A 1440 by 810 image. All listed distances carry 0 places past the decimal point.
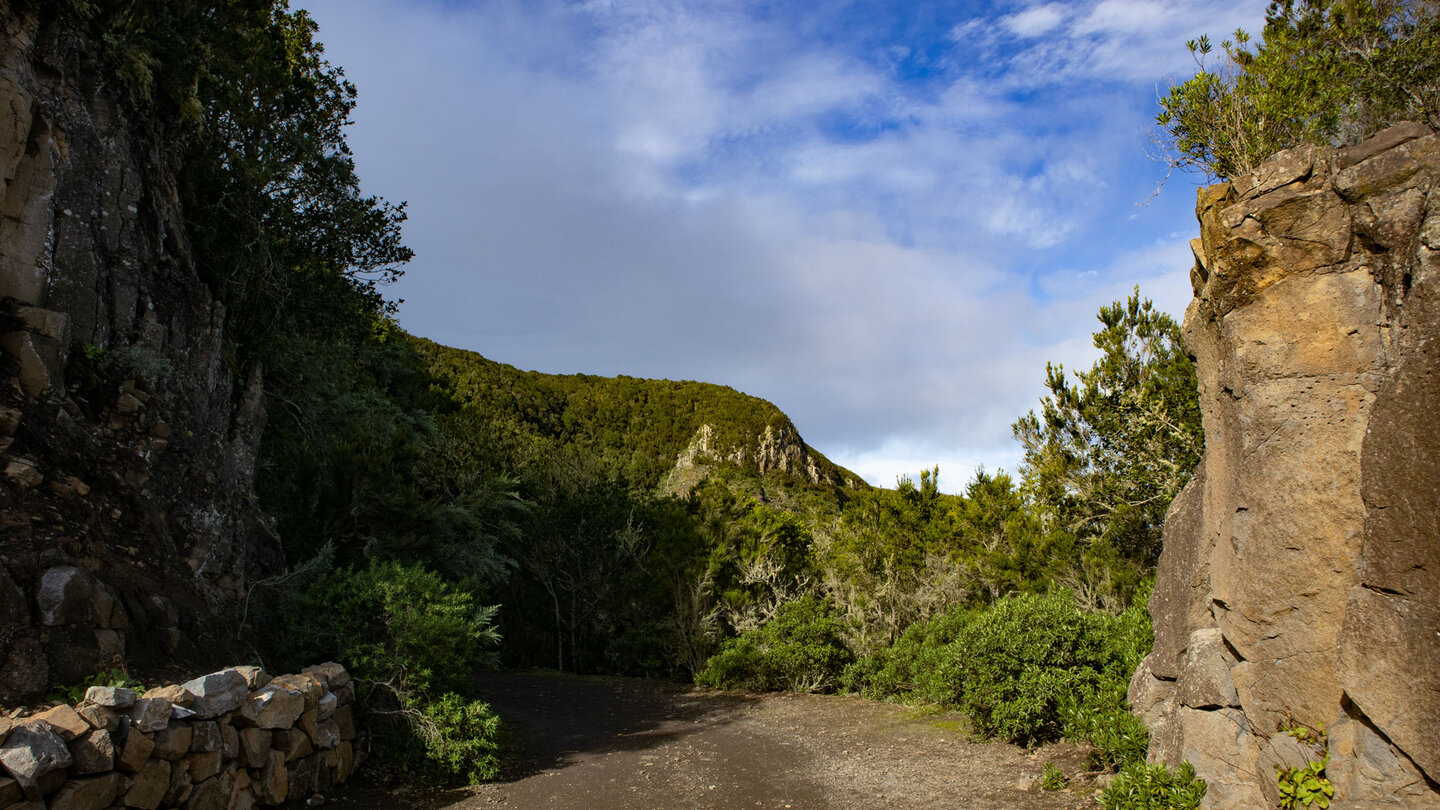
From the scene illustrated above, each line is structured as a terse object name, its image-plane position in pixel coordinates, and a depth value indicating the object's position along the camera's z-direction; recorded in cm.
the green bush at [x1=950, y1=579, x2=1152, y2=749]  823
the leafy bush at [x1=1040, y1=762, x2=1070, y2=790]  717
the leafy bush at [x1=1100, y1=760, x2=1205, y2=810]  562
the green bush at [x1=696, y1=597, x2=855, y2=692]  1430
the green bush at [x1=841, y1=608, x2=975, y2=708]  1163
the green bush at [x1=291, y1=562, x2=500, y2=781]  838
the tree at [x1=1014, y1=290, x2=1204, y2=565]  1220
